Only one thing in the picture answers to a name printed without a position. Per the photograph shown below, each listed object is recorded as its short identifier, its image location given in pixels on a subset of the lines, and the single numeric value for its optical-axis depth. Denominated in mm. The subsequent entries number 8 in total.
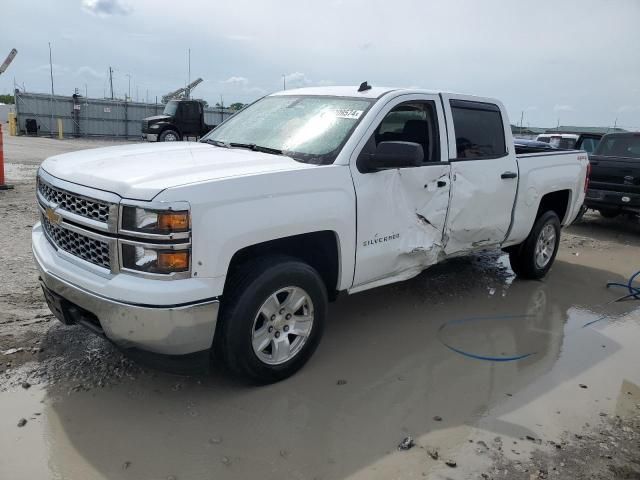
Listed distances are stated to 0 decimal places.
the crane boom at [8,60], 34688
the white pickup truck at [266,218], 2984
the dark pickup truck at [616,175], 9359
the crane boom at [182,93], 36781
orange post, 9984
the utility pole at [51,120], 28747
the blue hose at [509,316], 4391
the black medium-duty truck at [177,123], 21312
